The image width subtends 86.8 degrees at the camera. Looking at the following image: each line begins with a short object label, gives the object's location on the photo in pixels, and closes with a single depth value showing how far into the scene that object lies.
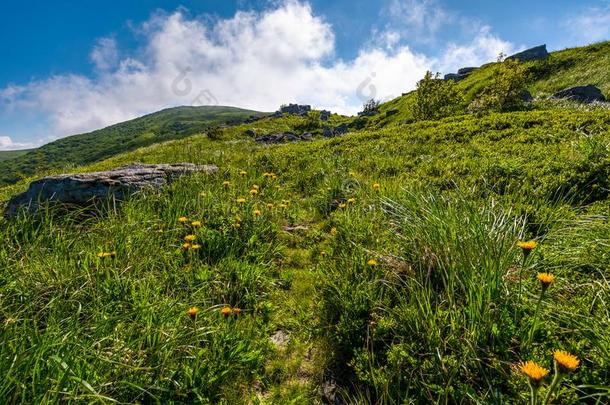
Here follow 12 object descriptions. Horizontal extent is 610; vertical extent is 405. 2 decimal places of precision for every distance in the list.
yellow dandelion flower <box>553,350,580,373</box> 1.57
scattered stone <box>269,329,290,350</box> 3.78
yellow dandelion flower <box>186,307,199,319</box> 2.88
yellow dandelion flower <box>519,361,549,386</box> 1.60
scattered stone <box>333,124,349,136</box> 66.81
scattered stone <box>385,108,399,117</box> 64.07
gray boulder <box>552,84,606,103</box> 20.34
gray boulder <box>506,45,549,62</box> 46.41
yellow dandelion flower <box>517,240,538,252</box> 2.47
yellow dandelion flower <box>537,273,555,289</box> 2.09
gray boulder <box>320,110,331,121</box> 103.62
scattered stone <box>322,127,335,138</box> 65.63
